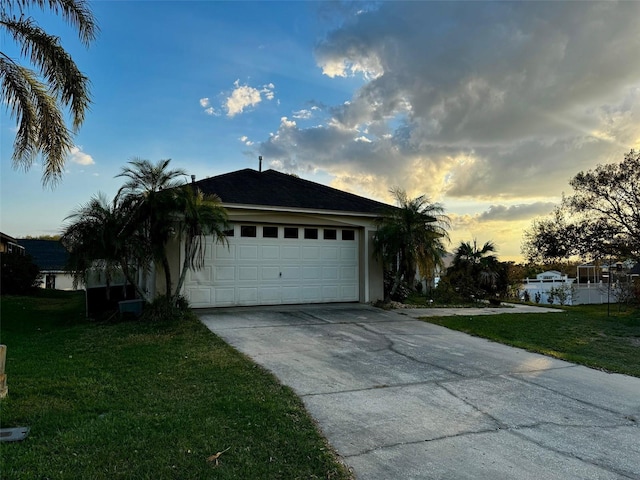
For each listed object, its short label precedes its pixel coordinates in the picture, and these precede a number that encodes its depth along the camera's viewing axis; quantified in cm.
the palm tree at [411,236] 1173
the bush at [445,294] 1476
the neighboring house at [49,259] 2907
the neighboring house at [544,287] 2319
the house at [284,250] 1081
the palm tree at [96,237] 856
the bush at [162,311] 900
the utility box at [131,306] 960
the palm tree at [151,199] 883
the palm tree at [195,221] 891
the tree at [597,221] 2025
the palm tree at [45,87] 782
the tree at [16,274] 1971
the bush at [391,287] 1327
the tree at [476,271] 1573
